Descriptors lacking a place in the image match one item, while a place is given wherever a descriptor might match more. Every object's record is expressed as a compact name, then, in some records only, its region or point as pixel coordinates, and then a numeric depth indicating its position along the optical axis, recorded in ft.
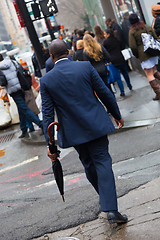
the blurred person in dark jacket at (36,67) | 46.60
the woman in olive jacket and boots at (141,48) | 31.17
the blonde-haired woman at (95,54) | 29.14
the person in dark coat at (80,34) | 49.43
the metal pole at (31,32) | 36.61
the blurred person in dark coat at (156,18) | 31.17
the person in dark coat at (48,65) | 28.63
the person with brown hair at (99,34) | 37.29
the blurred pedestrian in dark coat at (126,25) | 50.40
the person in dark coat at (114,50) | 39.34
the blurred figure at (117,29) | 40.12
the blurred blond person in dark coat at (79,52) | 31.04
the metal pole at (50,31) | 71.61
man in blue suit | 14.25
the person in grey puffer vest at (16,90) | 32.27
